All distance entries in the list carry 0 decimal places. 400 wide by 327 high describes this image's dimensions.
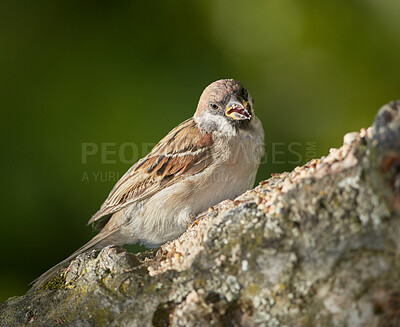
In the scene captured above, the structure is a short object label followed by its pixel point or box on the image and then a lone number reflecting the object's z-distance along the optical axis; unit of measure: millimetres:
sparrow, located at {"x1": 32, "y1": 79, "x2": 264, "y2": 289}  3347
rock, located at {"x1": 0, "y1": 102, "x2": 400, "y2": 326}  2865
